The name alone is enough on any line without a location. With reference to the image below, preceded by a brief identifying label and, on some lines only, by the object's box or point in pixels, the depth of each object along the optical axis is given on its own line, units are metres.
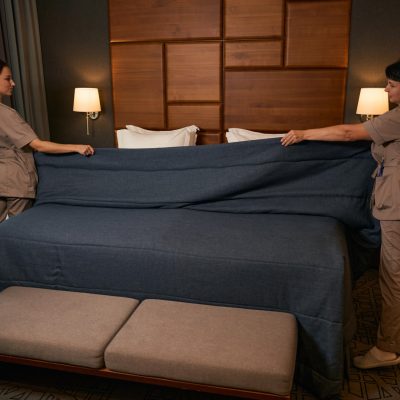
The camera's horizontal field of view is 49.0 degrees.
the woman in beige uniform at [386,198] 1.70
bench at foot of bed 1.31
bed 1.56
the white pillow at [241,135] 3.34
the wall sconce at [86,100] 3.76
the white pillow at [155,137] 3.37
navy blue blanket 1.91
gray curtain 3.61
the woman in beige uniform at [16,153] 2.12
